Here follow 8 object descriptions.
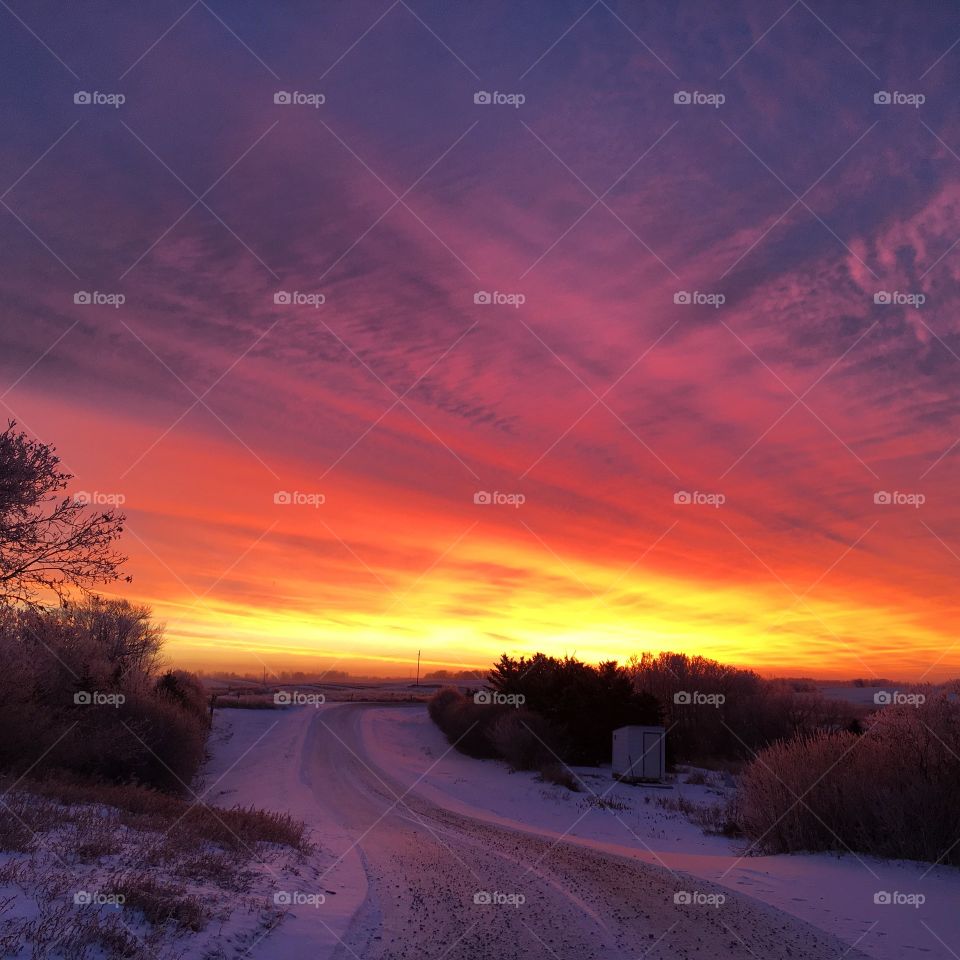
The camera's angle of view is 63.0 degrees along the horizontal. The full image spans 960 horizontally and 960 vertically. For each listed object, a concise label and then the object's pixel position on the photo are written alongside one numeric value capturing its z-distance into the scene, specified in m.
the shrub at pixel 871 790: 13.93
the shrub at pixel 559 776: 29.00
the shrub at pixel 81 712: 17.70
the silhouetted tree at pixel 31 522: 15.27
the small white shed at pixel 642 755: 30.27
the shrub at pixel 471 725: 39.19
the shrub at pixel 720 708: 42.34
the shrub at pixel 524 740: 33.44
